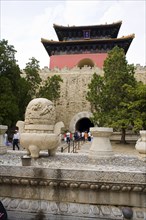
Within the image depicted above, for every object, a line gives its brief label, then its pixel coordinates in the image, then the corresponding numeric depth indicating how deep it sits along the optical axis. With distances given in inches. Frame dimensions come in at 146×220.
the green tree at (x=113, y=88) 643.5
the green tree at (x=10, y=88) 589.6
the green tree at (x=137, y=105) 589.7
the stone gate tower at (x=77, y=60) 929.5
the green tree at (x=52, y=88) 794.8
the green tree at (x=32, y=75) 767.7
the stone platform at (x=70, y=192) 128.3
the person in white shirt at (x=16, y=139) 396.5
